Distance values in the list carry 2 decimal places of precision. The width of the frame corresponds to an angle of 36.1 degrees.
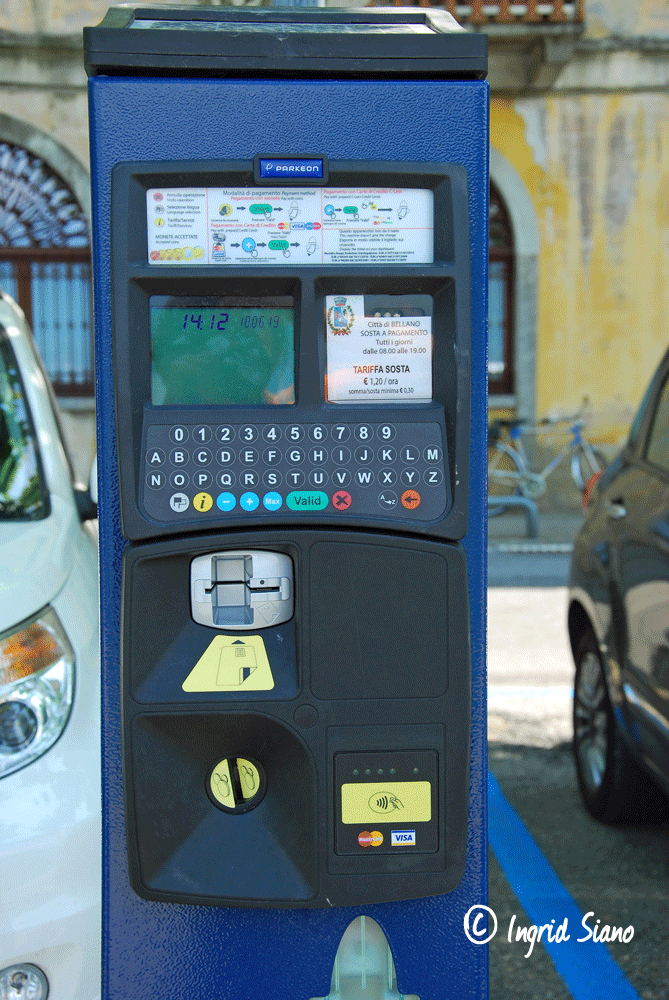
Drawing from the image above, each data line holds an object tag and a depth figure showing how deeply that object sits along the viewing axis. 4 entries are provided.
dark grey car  2.69
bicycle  10.69
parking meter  1.45
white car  1.60
